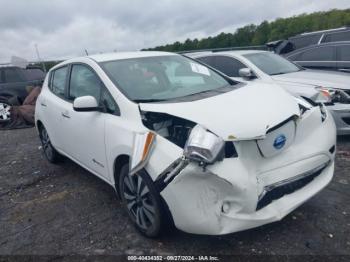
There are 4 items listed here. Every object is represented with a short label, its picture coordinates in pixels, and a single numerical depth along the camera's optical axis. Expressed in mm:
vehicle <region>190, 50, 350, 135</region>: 4996
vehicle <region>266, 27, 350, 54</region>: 8927
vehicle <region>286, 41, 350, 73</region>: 6980
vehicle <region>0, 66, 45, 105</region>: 9470
